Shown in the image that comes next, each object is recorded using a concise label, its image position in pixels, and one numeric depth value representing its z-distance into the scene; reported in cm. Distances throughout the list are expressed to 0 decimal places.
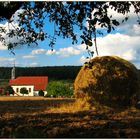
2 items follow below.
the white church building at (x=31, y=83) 11325
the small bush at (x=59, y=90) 5990
